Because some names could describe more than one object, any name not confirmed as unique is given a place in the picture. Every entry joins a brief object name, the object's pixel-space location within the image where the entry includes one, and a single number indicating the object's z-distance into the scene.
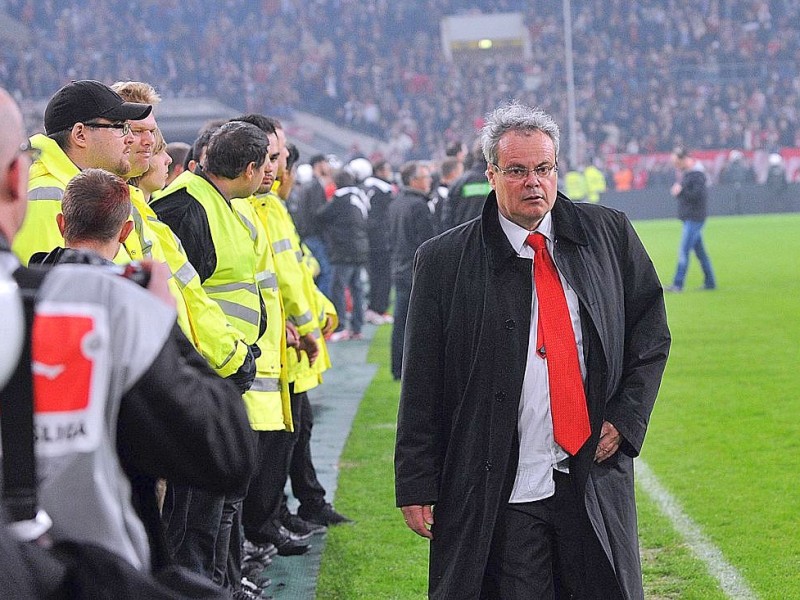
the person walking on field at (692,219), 35.78
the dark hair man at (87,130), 8.40
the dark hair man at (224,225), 9.84
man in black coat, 7.24
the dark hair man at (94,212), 6.57
